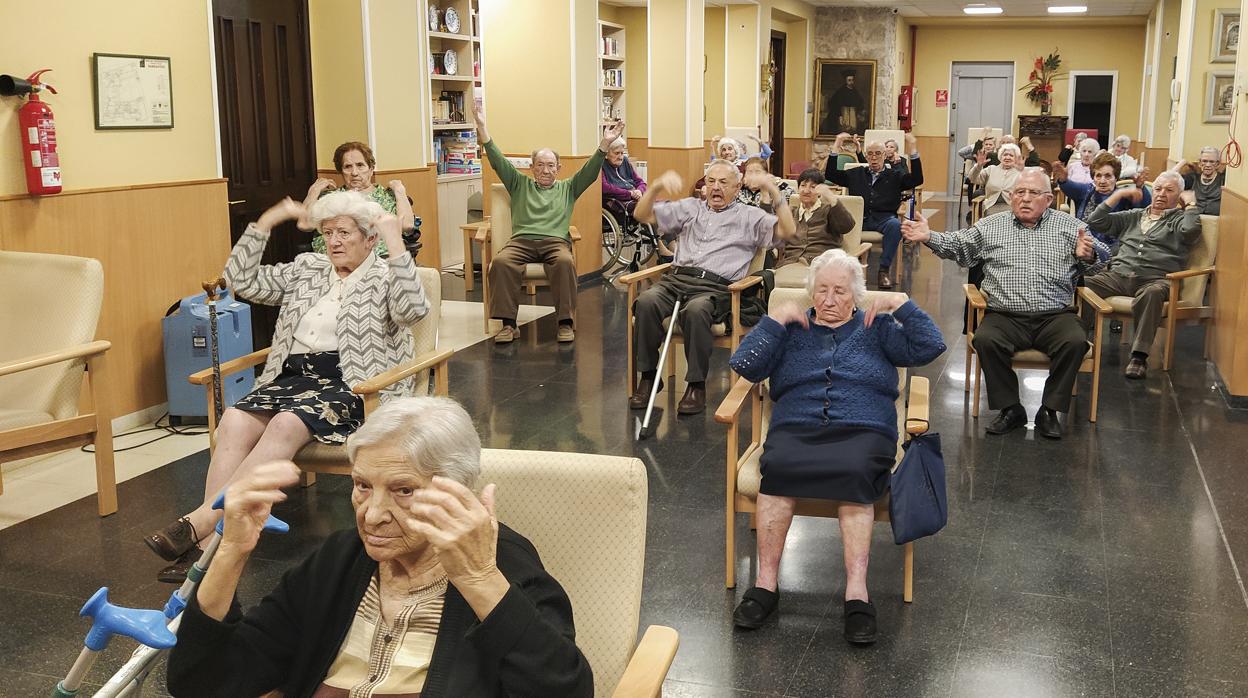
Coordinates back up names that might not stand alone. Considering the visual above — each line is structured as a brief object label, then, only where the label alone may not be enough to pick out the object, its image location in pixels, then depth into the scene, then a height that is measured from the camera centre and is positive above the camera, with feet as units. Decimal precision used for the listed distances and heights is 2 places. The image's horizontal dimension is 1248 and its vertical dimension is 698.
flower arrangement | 67.31 +3.13
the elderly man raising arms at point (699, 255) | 18.20 -1.88
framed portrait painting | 60.75 +2.17
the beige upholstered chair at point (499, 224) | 24.75 -1.73
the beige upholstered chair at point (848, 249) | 21.98 -2.29
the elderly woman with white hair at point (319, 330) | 11.93 -2.02
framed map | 16.46 +0.72
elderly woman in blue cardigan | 10.91 -2.56
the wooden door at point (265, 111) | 20.70 +0.55
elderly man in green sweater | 23.36 -1.86
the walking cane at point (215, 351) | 12.95 -2.33
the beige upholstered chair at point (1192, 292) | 20.47 -2.76
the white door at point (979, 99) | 68.64 +2.11
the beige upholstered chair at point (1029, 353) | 16.99 -3.10
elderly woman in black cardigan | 5.65 -2.36
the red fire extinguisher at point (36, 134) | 15.01 +0.11
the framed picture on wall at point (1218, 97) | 30.89 +0.96
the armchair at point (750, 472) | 11.22 -3.22
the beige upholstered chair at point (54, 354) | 12.96 -2.33
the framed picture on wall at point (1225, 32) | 31.24 +2.67
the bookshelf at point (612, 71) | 47.98 +2.72
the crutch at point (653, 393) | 17.01 -3.72
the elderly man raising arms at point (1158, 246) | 21.24 -1.98
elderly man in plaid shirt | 16.85 -2.23
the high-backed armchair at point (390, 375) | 12.21 -2.44
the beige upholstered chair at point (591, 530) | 6.89 -2.28
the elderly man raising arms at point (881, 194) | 31.09 -1.50
